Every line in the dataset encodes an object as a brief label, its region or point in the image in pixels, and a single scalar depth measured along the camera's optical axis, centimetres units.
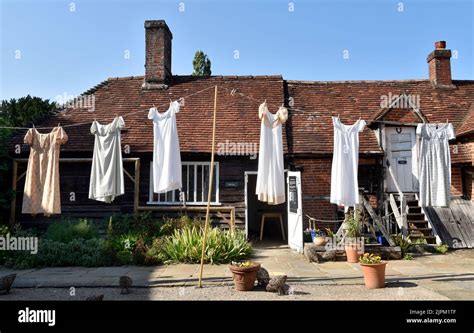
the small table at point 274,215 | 1315
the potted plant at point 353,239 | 923
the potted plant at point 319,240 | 990
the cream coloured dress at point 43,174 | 966
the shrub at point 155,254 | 892
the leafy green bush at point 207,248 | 895
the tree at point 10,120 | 1142
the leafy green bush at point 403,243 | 997
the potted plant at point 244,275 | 662
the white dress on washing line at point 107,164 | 1004
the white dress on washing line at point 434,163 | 1047
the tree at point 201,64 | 2720
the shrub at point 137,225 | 1062
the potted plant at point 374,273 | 675
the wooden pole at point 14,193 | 1135
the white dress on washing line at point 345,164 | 948
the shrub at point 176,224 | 1073
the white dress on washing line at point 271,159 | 863
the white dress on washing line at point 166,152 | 859
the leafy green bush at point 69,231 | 995
